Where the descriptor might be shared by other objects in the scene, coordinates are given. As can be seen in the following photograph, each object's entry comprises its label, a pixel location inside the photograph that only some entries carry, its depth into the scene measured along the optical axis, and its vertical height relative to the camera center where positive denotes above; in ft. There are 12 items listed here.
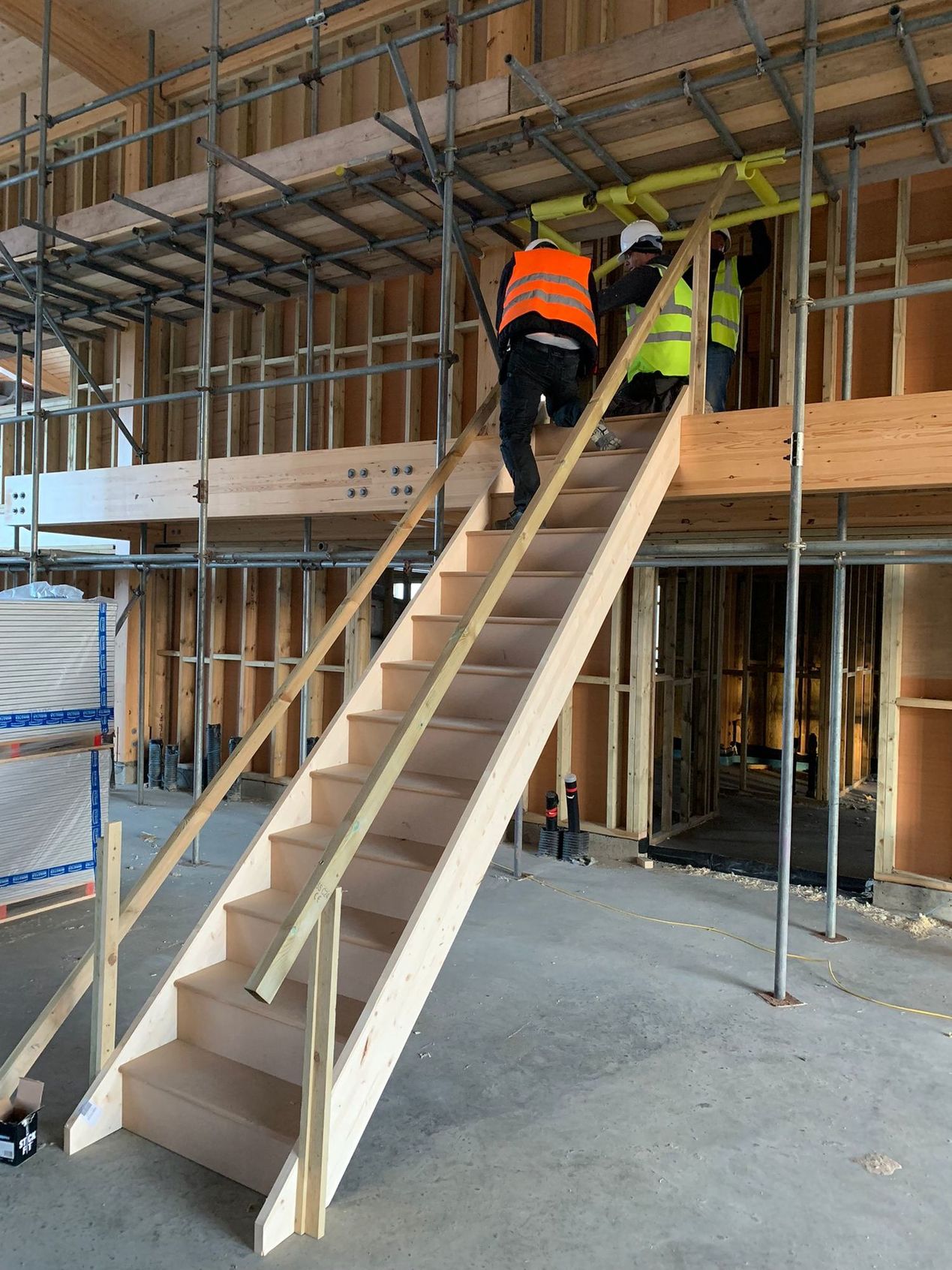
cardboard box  10.05 -5.71
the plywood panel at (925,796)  20.36 -3.61
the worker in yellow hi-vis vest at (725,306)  19.53 +7.37
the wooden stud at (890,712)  20.68 -1.69
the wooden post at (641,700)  24.23 -1.74
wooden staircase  9.84 -3.15
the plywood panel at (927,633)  20.30 +0.16
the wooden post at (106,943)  10.62 -3.81
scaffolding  15.11 +9.85
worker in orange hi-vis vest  16.31 +5.56
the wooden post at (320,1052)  8.74 -4.15
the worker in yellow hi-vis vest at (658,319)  17.51 +6.50
